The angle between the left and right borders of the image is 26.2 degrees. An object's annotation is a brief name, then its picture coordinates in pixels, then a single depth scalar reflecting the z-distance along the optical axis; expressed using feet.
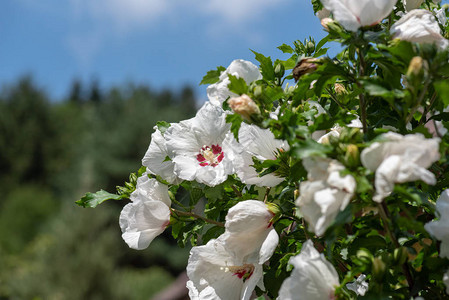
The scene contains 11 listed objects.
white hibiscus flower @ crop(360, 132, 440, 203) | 2.83
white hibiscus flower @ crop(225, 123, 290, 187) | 3.51
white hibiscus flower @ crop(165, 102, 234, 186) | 3.73
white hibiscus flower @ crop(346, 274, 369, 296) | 3.57
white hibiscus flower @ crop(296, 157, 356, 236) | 2.87
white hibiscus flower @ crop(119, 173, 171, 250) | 3.71
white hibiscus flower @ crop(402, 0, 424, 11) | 3.79
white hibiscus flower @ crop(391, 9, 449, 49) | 3.23
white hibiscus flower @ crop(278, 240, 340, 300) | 3.08
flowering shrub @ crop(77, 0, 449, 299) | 2.95
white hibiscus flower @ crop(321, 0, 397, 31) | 3.19
